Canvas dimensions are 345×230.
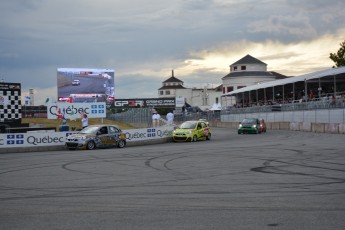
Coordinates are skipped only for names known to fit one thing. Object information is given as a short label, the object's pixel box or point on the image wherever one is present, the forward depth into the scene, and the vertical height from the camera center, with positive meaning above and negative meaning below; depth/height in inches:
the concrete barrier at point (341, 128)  1457.9 -48.4
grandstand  1742.1 +130.0
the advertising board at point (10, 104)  1210.6 +41.4
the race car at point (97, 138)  1005.8 -43.3
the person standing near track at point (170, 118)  1515.7 -5.2
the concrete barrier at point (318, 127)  1594.7 -49.3
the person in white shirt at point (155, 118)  1477.4 -4.2
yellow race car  1274.6 -42.8
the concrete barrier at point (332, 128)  1497.4 -49.2
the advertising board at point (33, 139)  978.1 -41.2
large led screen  1733.5 +123.2
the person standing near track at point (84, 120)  1230.9 -4.3
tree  3075.8 +366.9
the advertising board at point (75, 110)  1483.8 +28.4
